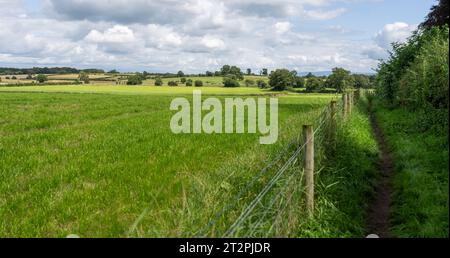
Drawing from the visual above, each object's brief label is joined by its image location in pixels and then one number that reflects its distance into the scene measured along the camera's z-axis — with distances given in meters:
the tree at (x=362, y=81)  79.27
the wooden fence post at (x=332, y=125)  11.31
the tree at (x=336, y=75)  50.09
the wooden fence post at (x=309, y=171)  6.87
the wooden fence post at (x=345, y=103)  16.70
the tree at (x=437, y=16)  30.38
